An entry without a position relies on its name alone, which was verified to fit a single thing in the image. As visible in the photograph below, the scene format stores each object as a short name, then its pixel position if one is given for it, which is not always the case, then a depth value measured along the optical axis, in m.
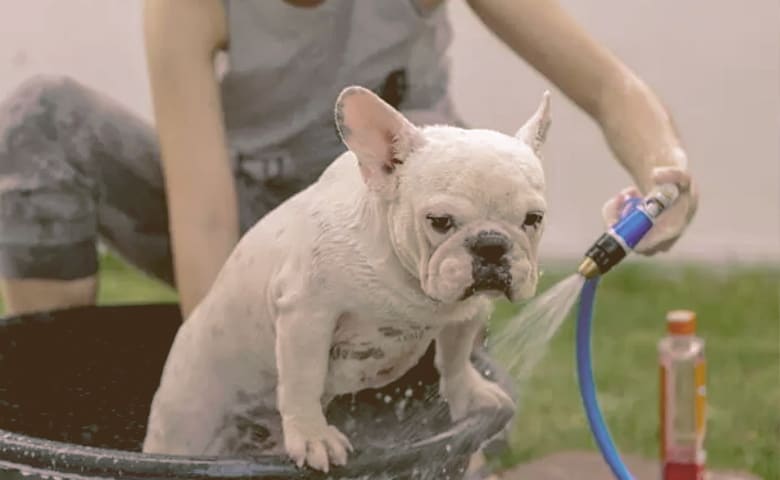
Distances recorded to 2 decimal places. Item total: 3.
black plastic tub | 3.33
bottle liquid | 4.22
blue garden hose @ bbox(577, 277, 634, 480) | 3.50
